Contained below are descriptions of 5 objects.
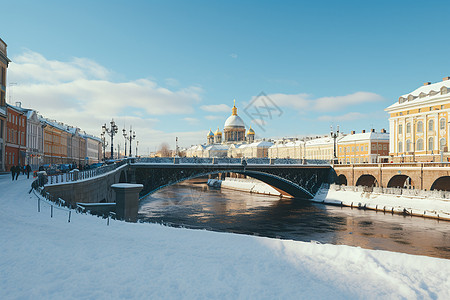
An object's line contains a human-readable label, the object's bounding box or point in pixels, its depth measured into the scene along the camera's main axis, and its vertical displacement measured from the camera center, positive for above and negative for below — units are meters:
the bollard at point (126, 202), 21.06 -2.64
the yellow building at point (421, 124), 66.56 +7.59
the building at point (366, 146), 101.50 +4.34
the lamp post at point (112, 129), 48.56 +4.21
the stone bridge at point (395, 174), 51.34 -2.22
